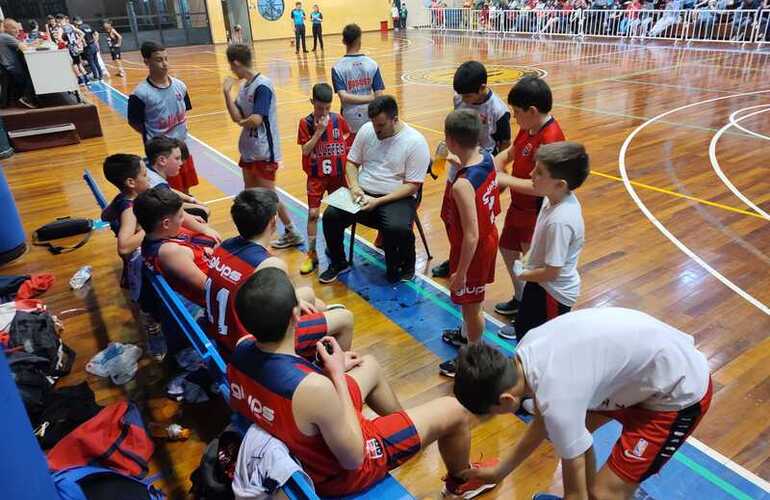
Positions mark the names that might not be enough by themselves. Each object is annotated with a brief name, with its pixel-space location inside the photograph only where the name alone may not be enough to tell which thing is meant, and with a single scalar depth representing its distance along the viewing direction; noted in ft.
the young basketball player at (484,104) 12.21
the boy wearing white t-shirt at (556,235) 8.22
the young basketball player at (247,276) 8.78
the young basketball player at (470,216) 9.23
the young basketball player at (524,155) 10.23
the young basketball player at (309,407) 5.91
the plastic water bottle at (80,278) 15.21
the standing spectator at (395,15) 92.58
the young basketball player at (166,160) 13.33
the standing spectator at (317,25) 68.39
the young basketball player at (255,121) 15.37
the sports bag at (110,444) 8.02
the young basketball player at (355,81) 17.70
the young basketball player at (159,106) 15.30
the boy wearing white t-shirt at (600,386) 5.87
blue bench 5.77
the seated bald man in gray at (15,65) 29.60
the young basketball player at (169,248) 10.18
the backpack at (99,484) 6.84
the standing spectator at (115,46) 58.38
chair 15.10
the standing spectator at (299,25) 68.69
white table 30.32
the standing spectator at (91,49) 50.01
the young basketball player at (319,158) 15.39
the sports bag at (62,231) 18.16
